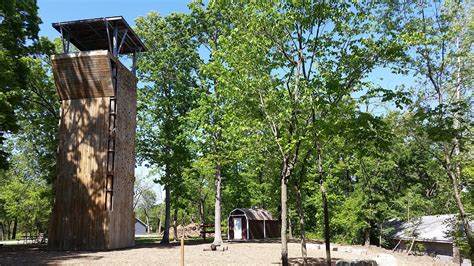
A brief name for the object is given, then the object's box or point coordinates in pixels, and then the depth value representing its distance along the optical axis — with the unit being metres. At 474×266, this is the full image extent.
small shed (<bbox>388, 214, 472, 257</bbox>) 26.50
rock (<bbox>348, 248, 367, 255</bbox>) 23.00
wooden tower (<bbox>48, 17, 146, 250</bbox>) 20.80
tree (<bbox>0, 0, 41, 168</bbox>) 19.48
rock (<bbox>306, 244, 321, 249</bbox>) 25.81
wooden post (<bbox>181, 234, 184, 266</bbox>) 8.60
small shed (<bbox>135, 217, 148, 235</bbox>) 81.57
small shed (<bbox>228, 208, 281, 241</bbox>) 37.47
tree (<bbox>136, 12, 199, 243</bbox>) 30.34
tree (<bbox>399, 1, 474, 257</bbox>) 15.62
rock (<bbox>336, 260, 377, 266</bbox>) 10.34
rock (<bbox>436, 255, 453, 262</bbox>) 25.79
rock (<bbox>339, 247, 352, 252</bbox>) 24.43
